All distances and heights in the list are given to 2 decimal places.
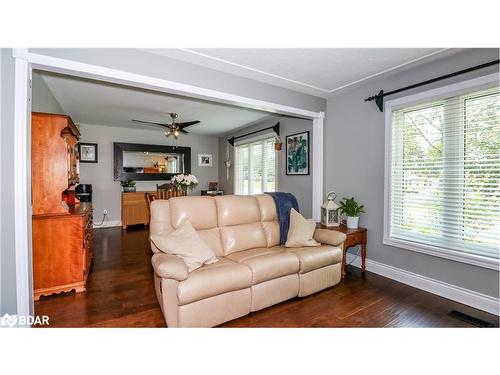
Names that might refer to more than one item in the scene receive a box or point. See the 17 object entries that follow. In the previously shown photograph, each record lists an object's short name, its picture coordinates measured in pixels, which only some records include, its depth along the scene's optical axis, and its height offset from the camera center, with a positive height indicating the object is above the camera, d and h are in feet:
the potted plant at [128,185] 19.93 -0.31
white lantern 10.90 -1.50
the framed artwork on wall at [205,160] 23.77 +2.15
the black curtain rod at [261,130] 16.13 +3.79
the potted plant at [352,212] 10.75 -1.37
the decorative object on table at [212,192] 21.83 -1.01
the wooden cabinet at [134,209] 19.06 -2.27
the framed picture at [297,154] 14.17 +1.72
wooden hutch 8.18 -1.29
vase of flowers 12.71 +0.02
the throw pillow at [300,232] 9.28 -2.01
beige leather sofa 6.20 -2.56
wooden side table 9.98 -2.44
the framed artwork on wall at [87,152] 18.76 +2.32
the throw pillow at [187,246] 6.98 -1.94
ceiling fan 14.96 +3.41
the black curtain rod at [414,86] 7.25 +3.53
